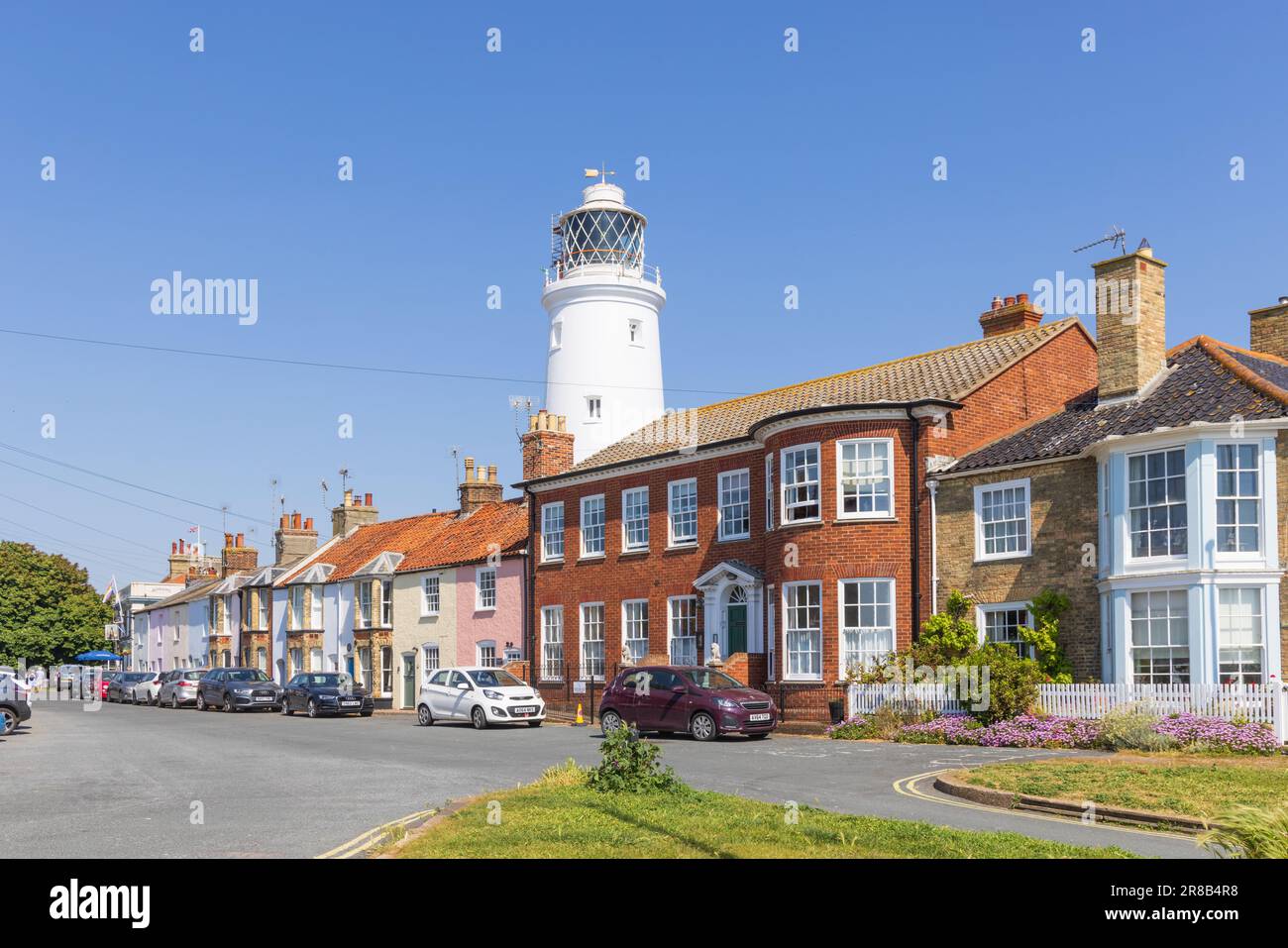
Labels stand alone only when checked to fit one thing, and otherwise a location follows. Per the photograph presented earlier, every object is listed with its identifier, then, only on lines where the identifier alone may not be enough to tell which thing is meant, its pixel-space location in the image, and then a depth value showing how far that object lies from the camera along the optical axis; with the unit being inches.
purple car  1010.1
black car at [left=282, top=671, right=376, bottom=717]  1583.4
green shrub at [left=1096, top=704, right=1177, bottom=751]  844.6
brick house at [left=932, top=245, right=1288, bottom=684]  917.2
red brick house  1147.3
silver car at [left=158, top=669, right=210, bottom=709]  1946.4
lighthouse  1884.8
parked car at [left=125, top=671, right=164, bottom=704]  2127.2
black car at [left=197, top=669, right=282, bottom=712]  1754.4
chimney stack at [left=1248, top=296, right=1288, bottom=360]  1128.8
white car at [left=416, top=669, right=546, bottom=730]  1259.8
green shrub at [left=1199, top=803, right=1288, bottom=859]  306.8
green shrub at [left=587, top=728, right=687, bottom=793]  524.1
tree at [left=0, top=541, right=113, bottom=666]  3083.2
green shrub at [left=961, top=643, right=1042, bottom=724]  960.9
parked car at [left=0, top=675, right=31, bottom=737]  1178.6
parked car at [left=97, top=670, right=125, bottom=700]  2405.3
